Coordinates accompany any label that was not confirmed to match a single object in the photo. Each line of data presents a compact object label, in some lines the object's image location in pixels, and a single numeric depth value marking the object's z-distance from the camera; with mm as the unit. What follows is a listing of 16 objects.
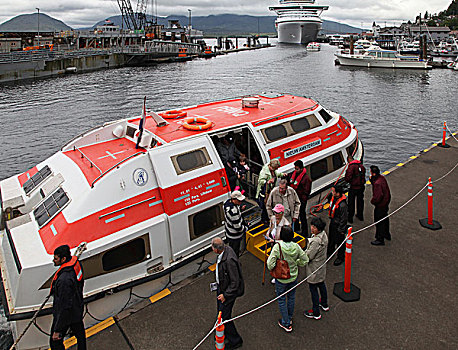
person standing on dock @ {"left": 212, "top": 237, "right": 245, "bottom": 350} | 5074
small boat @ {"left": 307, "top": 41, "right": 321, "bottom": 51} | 112888
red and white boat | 6125
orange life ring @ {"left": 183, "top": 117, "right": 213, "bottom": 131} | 8562
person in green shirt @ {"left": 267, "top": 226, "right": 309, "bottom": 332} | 5391
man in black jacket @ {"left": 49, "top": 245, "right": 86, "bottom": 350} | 4926
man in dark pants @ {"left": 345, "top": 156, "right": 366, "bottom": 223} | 9094
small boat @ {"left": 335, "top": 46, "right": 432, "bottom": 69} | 62188
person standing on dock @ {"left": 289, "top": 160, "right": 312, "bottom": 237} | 8266
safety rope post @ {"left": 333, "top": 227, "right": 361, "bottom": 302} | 6512
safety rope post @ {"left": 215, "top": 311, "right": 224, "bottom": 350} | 4688
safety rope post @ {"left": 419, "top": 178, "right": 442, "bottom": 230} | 9064
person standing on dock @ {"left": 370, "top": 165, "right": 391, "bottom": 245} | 8062
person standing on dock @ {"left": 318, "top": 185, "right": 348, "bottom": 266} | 7254
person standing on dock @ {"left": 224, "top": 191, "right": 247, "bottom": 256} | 6436
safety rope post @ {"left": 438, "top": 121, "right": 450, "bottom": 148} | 16297
